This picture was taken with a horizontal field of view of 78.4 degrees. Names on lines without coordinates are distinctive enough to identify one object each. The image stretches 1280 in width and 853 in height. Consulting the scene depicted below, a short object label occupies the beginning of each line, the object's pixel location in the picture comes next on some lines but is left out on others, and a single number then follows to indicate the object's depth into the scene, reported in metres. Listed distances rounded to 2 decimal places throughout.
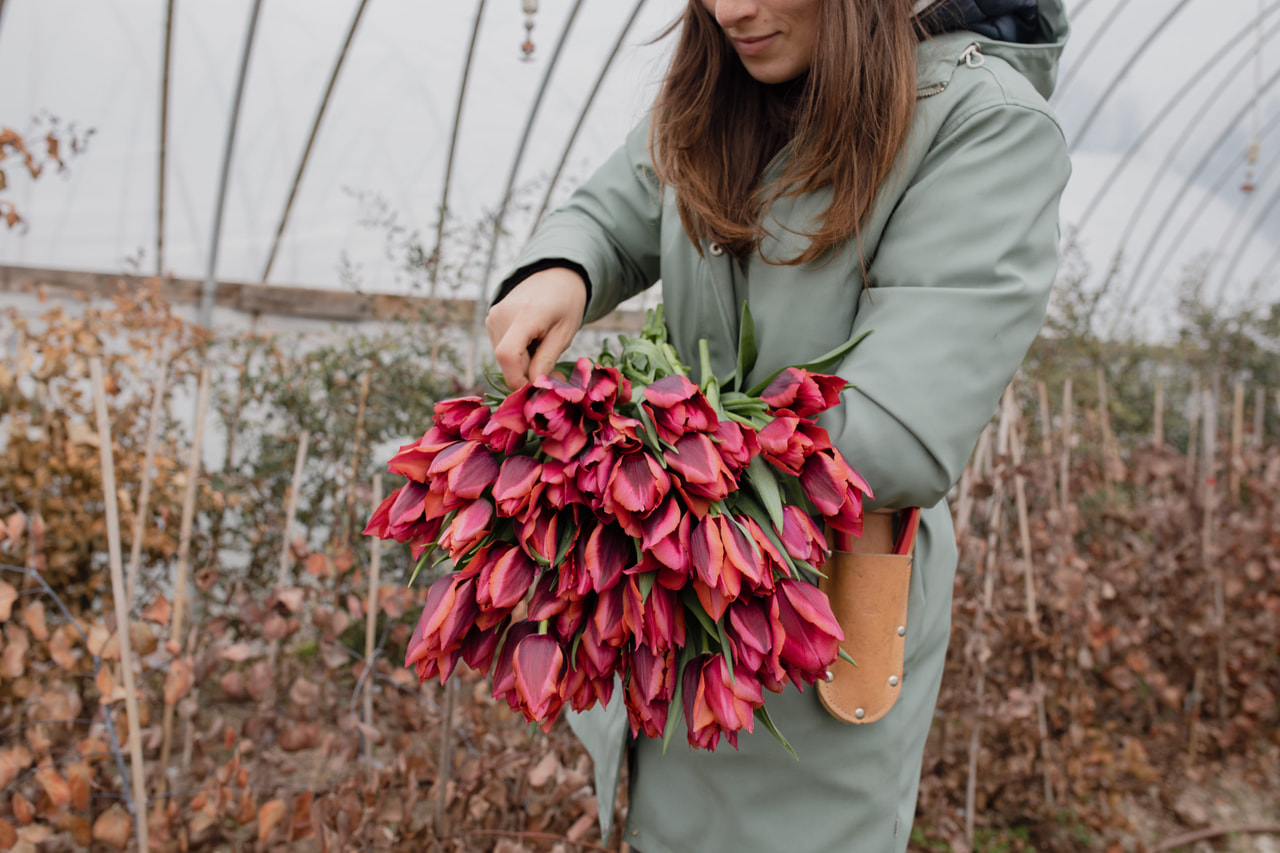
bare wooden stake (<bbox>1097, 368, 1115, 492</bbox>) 2.96
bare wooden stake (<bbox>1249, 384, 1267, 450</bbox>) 3.65
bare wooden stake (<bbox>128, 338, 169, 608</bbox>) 1.86
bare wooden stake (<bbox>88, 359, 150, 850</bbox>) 1.38
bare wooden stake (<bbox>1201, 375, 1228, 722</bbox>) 2.85
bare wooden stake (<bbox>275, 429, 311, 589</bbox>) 1.94
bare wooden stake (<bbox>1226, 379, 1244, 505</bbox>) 3.10
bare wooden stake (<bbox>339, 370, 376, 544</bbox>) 2.41
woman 0.70
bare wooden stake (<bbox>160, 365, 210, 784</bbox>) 1.81
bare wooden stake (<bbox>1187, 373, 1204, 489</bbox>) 2.96
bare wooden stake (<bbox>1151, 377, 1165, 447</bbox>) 3.02
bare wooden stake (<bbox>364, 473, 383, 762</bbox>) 1.80
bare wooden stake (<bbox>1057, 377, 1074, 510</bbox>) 2.62
